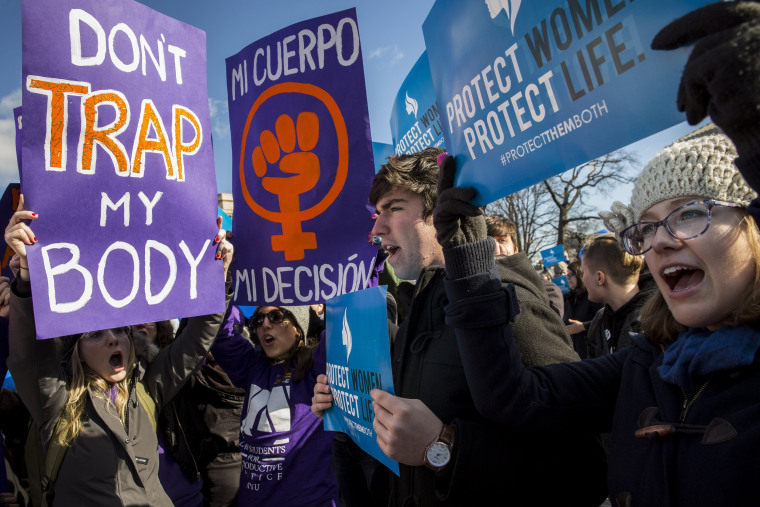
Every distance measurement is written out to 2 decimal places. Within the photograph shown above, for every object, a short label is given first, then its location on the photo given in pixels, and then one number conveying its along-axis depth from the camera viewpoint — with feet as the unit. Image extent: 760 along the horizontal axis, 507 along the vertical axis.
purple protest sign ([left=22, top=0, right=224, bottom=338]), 5.95
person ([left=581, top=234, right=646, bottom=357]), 10.64
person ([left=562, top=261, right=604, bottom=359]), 17.17
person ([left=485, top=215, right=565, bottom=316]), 11.94
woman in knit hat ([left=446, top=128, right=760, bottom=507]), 2.90
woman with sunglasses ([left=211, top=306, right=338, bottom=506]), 8.34
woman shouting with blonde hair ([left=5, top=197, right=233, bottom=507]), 6.70
